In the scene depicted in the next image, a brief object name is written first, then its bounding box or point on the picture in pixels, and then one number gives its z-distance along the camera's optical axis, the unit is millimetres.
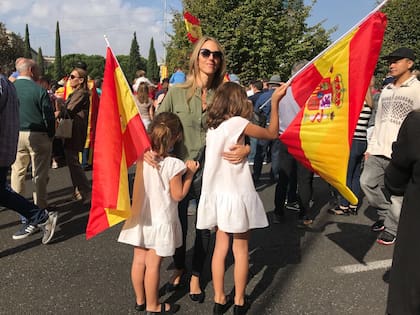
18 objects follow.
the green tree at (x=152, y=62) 84938
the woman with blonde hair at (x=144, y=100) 8541
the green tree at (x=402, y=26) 25250
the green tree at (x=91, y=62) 83450
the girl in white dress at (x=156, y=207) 2775
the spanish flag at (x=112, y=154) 2686
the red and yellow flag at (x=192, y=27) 5976
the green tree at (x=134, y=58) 88312
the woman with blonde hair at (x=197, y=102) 3062
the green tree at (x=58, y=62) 76044
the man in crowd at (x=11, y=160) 3957
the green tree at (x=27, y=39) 68500
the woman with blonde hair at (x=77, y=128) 5840
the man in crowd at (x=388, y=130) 3969
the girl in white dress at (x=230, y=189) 2770
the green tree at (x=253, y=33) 23438
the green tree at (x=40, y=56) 87012
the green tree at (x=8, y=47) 38841
